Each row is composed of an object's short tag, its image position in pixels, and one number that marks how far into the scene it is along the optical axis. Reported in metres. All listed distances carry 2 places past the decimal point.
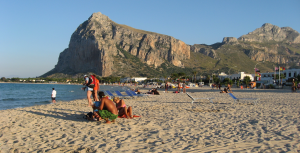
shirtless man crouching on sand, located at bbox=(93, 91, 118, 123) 6.36
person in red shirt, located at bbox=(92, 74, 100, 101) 9.55
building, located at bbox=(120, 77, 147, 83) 118.89
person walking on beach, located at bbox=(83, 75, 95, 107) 9.38
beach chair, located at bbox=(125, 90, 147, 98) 16.51
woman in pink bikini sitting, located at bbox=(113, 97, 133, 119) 7.31
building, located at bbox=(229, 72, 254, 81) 75.53
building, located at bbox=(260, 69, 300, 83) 60.12
